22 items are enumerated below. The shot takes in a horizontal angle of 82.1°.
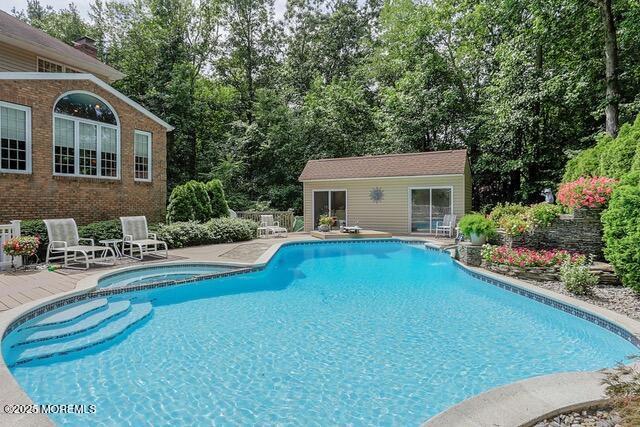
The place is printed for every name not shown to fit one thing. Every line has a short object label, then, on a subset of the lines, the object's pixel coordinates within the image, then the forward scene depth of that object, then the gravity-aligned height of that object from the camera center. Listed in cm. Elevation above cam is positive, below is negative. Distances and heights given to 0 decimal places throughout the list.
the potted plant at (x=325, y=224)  1655 -44
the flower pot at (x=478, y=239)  939 -63
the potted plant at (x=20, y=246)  748 -65
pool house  1583 +112
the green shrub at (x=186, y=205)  1311 +34
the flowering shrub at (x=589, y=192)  782 +48
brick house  936 +219
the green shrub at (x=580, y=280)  633 -115
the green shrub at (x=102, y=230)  974 -43
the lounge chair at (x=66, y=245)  815 -70
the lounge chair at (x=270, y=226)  1589 -51
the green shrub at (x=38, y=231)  858 -39
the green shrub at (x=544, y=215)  857 -2
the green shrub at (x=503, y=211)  1130 +10
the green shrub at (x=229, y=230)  1292 -55
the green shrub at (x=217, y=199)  1473 +63
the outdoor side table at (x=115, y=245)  904 -83
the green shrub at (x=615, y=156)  852 +148
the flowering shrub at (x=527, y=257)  757 -91
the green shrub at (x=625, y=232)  563 -28
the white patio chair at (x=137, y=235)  941 -56
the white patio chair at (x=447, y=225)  1548 -47
